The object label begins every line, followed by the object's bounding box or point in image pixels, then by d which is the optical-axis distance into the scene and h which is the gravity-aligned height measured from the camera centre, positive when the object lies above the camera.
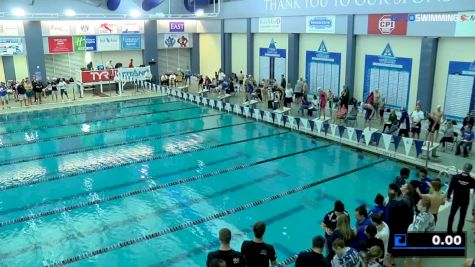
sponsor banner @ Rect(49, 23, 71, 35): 20.00 +0.81
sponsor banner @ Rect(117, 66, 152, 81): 20.42 -1.40
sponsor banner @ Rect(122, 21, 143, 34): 21.89 +0.94
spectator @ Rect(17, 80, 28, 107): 17.20 -1.91
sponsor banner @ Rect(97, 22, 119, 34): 21.14 +0.85
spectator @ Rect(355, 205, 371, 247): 4.77 -2.04
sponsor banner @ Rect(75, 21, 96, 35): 20.56 +0.83
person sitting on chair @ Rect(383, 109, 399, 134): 11.84 -2.21
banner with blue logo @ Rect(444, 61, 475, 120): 12.12 -1.37
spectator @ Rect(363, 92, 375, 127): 12.59 -1.95
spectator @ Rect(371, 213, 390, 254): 4.72 -2.09
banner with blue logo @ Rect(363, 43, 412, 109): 14.02 -1.13
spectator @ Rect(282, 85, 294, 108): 15.54 -1.84
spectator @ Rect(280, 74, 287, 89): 17.38 -1.60
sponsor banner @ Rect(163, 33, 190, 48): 23.80 +0.26
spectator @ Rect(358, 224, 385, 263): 4.40 -2.05
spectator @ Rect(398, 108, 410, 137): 11.12 -2.17
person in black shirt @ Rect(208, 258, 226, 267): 3.33 -1.73
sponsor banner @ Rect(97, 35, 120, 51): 21.34 +0.12
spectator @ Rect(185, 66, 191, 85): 23.06 -1.77
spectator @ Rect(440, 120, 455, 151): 10.70 -2.29
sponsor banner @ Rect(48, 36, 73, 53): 20.28 +0.05
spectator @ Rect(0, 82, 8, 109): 17.42 -2.04
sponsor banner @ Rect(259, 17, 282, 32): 18.53 +0.89
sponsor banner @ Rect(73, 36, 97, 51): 20.77 +0.10
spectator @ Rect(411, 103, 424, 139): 11.25 -2.03
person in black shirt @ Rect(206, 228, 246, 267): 3.86 -1.92
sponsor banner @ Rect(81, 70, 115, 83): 19.78 -1.46
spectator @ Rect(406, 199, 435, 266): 5.02 -2.10
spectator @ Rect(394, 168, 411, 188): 6.15 -2.01
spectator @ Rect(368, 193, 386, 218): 5.31 -2.07
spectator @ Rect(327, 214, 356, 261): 4.44 -1.99
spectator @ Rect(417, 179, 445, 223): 5.60 -2.04
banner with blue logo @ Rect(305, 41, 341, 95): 16.55 -1.02
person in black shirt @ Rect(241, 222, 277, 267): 4.11 -2.03
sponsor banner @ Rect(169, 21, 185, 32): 23.77 +1.06
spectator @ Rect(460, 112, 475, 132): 10.40 -1.93
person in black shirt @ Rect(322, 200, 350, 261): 4.97 -2.08
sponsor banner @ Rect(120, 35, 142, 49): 22.11 +0.15
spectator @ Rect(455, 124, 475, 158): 10.30 -2.32
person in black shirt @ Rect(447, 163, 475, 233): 5.79 -2.09
